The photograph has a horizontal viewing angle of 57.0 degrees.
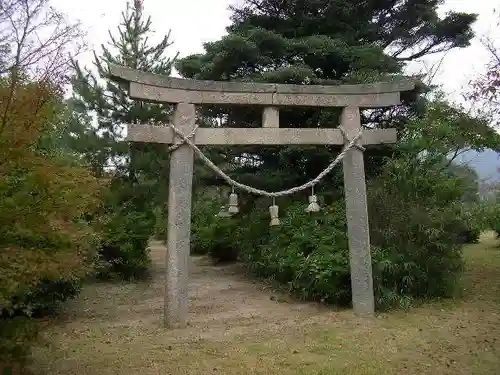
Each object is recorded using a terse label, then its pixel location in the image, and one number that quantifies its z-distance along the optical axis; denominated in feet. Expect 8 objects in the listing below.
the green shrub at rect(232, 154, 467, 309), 27.09
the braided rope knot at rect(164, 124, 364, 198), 22.57
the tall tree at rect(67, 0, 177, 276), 38.68
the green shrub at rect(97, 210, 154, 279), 36.70
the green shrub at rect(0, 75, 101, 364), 12.66
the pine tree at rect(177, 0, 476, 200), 35.91
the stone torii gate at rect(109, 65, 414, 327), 22.34
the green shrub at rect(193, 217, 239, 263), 46.60
